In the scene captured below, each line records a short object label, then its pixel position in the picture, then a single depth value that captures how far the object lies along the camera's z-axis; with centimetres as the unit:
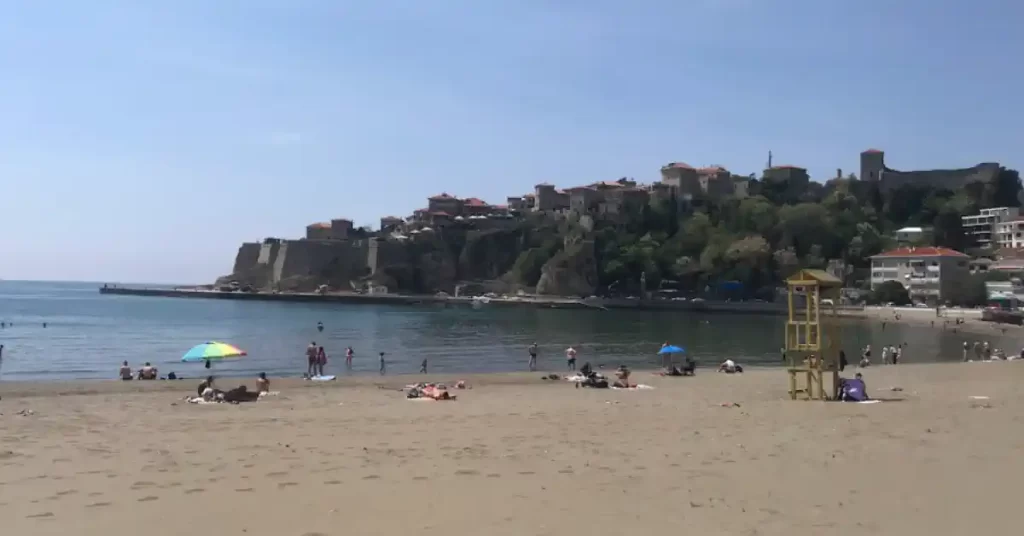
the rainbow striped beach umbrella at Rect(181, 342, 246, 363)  2158
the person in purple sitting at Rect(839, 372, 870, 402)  1652
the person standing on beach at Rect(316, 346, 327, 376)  2736
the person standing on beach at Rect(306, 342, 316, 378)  2720
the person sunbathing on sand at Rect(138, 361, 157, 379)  2430
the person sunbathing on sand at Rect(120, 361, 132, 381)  2419
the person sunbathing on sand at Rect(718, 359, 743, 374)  2731
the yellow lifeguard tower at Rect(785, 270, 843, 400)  1650
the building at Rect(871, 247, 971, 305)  8956
